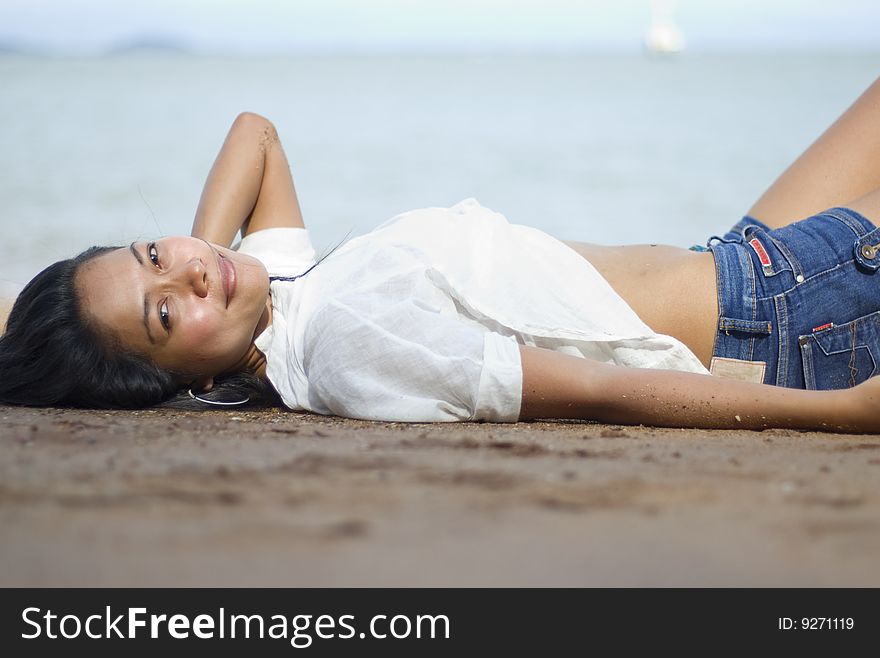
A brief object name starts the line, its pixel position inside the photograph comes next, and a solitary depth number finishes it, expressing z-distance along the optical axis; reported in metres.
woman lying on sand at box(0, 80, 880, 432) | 2.30
